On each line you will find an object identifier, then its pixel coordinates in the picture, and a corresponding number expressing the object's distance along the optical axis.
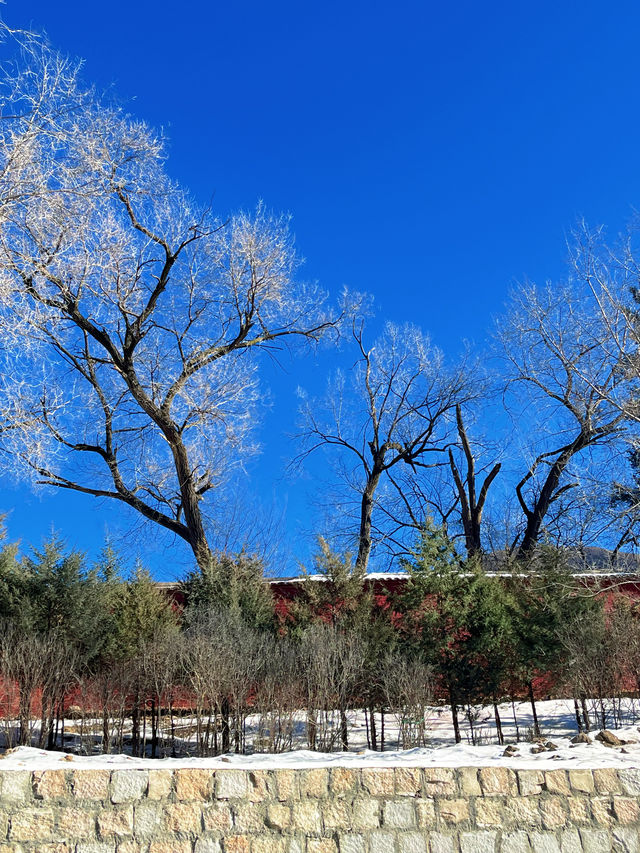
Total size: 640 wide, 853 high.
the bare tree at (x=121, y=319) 11.41
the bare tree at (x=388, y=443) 24.42
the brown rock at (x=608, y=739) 7.67
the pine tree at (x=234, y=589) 14.33
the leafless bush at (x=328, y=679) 9.88
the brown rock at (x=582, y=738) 7.70
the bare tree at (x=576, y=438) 15.14
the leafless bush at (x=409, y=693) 9.85
